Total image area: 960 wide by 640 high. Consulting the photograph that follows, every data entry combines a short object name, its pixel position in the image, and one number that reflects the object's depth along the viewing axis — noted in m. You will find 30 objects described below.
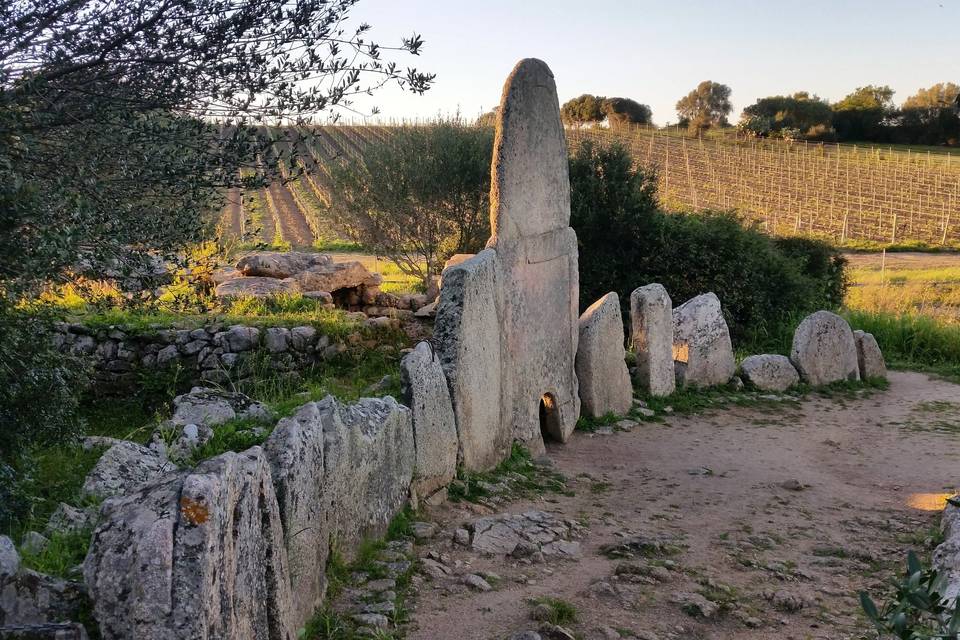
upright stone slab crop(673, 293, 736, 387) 12.45
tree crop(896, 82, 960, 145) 67.06
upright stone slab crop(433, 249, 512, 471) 8.12
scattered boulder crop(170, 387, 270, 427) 6.81
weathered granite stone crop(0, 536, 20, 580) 3.70
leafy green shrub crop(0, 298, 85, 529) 5.63
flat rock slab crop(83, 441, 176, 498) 5.27
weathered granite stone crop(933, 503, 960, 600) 4.81
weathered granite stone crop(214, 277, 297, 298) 13.98
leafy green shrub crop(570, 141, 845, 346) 15.55
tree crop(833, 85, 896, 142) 70.06
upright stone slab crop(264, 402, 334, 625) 4.77
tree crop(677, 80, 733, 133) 89.06
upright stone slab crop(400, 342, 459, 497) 7.26
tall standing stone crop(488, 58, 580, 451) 9.37
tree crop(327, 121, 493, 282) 19.39
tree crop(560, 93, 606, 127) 74.50
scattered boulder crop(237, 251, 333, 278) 15.77
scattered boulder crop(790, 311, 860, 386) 13.13
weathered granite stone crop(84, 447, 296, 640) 3.43
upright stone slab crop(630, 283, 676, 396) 11.75
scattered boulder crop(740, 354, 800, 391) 12.82
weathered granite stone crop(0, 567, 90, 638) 3.65
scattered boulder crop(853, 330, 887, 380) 13.59
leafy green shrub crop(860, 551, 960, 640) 2.07
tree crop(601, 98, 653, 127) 73.44
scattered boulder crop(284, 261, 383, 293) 15.30
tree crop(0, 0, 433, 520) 5.31
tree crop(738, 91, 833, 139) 68.56
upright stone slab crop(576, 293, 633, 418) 10.83
